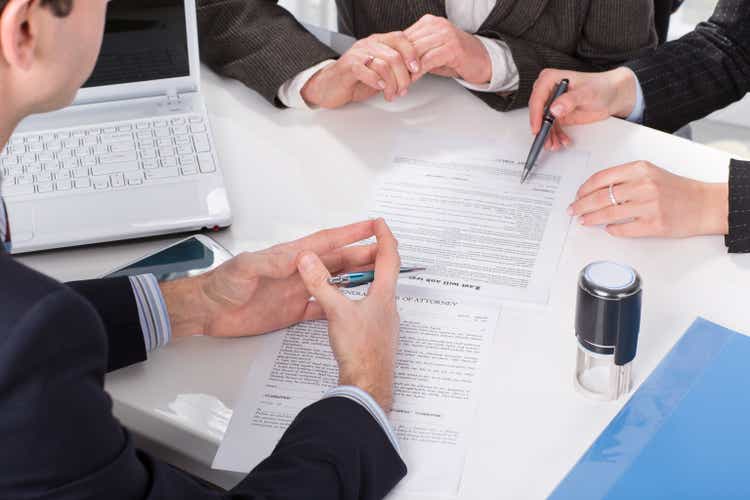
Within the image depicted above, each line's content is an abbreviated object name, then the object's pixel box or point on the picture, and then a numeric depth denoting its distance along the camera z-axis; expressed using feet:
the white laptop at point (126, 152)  4.31
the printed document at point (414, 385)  3.38
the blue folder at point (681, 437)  3.18
